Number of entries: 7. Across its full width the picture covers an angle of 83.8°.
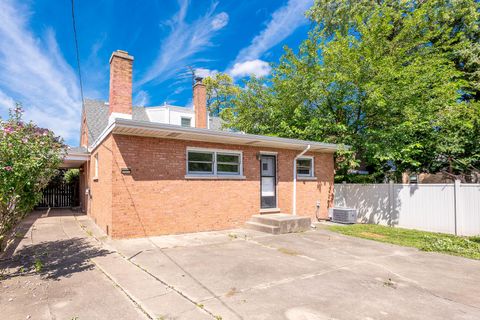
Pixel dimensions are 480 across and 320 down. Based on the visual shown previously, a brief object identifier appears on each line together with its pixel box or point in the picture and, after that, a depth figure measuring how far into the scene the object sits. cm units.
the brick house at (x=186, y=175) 732
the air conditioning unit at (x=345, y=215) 1109
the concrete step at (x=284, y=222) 867
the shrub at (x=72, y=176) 1764
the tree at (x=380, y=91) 1144
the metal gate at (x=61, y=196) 1675
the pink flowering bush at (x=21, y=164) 467
